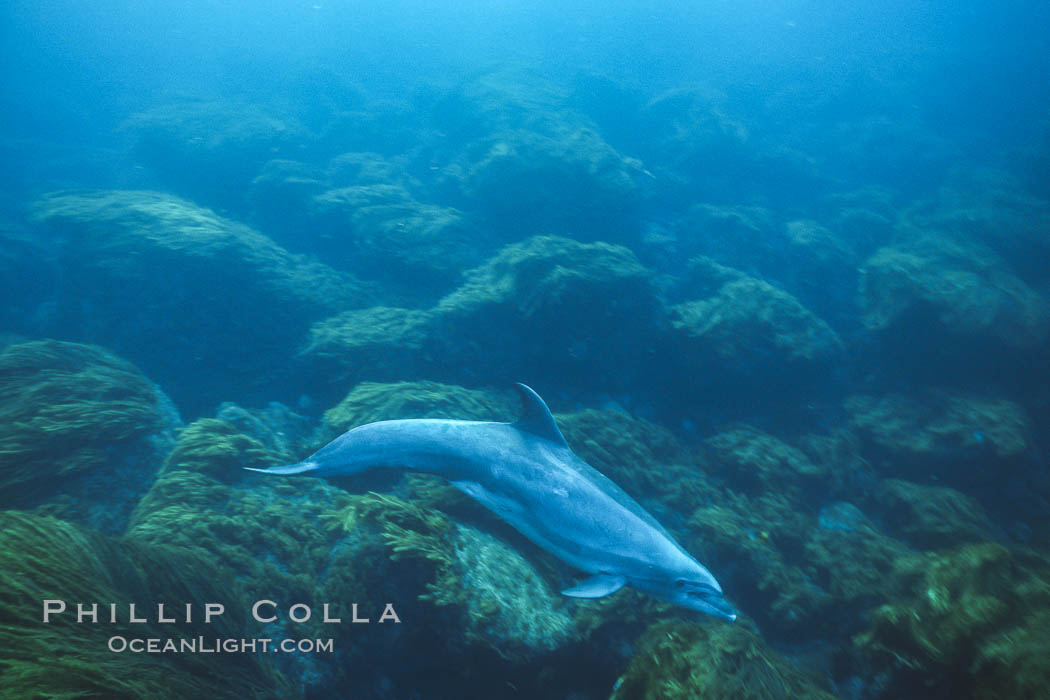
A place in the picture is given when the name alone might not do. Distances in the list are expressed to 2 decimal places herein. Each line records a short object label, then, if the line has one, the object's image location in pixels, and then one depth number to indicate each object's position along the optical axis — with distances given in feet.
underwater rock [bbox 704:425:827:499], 20.63
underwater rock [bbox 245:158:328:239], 38.70
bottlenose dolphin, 11.21
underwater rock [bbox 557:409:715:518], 17.78
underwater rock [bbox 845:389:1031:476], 24.14
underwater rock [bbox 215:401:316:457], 16.84
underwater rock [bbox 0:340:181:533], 12.61
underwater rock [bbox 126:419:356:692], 10.57
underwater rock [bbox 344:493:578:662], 11.03
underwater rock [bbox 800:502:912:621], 15.42
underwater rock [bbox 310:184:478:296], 31.53
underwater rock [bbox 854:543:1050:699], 9.07
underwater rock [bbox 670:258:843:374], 25.20
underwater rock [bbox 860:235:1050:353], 28.84
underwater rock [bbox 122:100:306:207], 47.29
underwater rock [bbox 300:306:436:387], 21.61
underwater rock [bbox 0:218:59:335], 24.61
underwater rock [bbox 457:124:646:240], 40.70
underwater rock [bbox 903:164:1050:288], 45.32
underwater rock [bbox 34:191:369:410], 22.67
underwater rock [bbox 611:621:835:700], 9.16
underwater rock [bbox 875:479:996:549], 19.32
